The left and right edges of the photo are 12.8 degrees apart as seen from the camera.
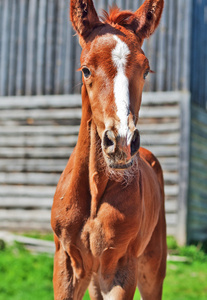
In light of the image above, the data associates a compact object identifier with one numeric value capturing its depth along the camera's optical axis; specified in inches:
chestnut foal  216.2
